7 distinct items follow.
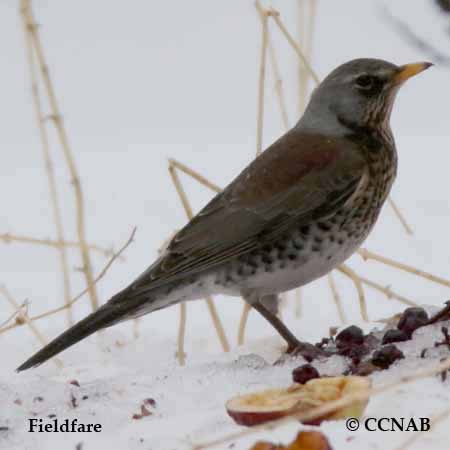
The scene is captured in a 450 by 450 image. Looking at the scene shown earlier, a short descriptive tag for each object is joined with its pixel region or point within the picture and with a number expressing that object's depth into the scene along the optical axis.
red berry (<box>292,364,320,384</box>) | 7.32
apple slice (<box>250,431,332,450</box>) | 5.68
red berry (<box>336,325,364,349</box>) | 8.02
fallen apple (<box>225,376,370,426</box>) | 6.41
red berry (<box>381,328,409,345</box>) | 7.91
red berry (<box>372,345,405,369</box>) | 7.37
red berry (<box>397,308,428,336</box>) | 7.99
